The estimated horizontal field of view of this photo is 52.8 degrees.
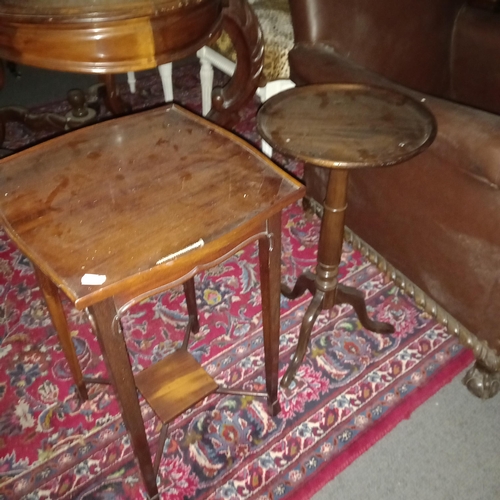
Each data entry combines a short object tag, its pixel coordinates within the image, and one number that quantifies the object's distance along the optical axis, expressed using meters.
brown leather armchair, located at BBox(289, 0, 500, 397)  1.17
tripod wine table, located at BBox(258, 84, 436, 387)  1.05
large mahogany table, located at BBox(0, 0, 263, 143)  1.01
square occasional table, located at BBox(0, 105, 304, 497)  0.83
